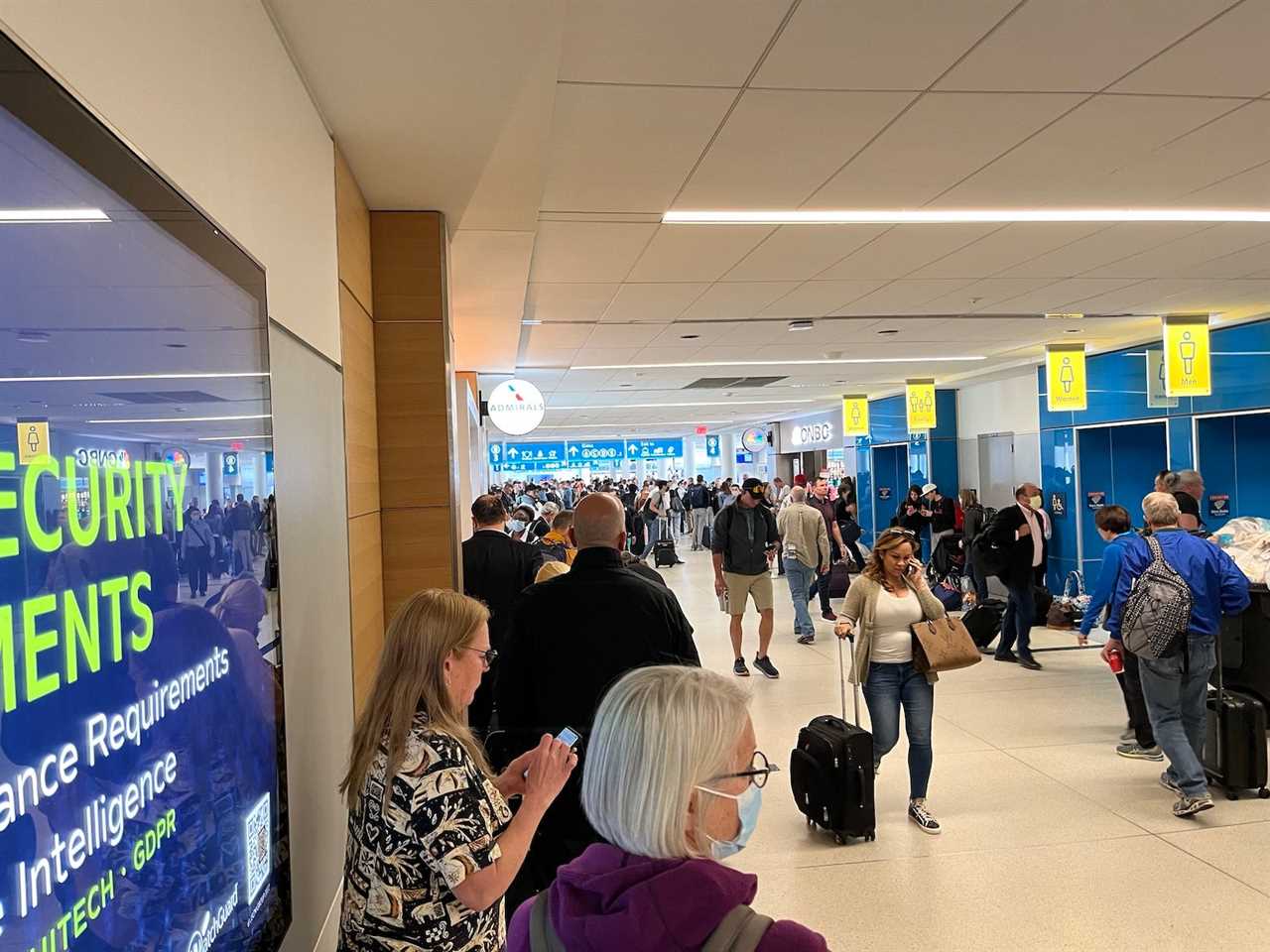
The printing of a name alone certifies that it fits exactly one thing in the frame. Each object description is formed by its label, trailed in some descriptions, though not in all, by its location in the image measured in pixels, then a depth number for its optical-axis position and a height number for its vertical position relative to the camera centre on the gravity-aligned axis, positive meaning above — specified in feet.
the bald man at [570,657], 9.14 -2.04
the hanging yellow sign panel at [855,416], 57.31 +3.25
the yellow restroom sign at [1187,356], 29.40 +3.36
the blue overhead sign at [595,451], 101.71 +2.36
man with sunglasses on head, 25.22 -2.56
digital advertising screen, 2.60 -0.26
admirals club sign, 33.86 +2.68
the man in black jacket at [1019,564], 25.52 -3.25
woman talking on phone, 14.08 -3.05
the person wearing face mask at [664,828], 3.73 -1.77
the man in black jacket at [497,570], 15.48 -1.78
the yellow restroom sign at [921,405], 47.75 +3.22
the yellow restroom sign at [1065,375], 35.27 +3.40
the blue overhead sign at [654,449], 105.29 +2.58
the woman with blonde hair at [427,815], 5.57 -2.28
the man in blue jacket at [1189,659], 14.55 -3.59
